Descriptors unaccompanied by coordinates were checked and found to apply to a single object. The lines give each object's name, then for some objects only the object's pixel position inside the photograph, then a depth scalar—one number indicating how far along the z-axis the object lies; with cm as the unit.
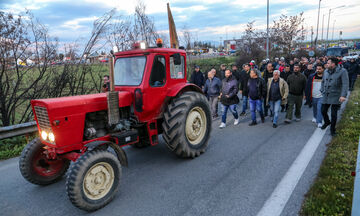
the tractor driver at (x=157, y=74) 443
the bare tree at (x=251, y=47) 2338
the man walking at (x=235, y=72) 1095
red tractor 336
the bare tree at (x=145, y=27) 1040
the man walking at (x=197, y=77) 1024
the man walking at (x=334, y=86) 581
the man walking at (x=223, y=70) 1059
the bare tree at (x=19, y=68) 614
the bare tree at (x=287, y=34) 2438
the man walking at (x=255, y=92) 742
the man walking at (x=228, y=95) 747
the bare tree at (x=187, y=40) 1458
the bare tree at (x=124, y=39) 891
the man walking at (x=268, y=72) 910
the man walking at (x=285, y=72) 971
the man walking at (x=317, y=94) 694
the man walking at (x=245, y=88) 858
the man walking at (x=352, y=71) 1329
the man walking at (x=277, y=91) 737
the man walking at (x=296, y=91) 761
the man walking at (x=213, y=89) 842
